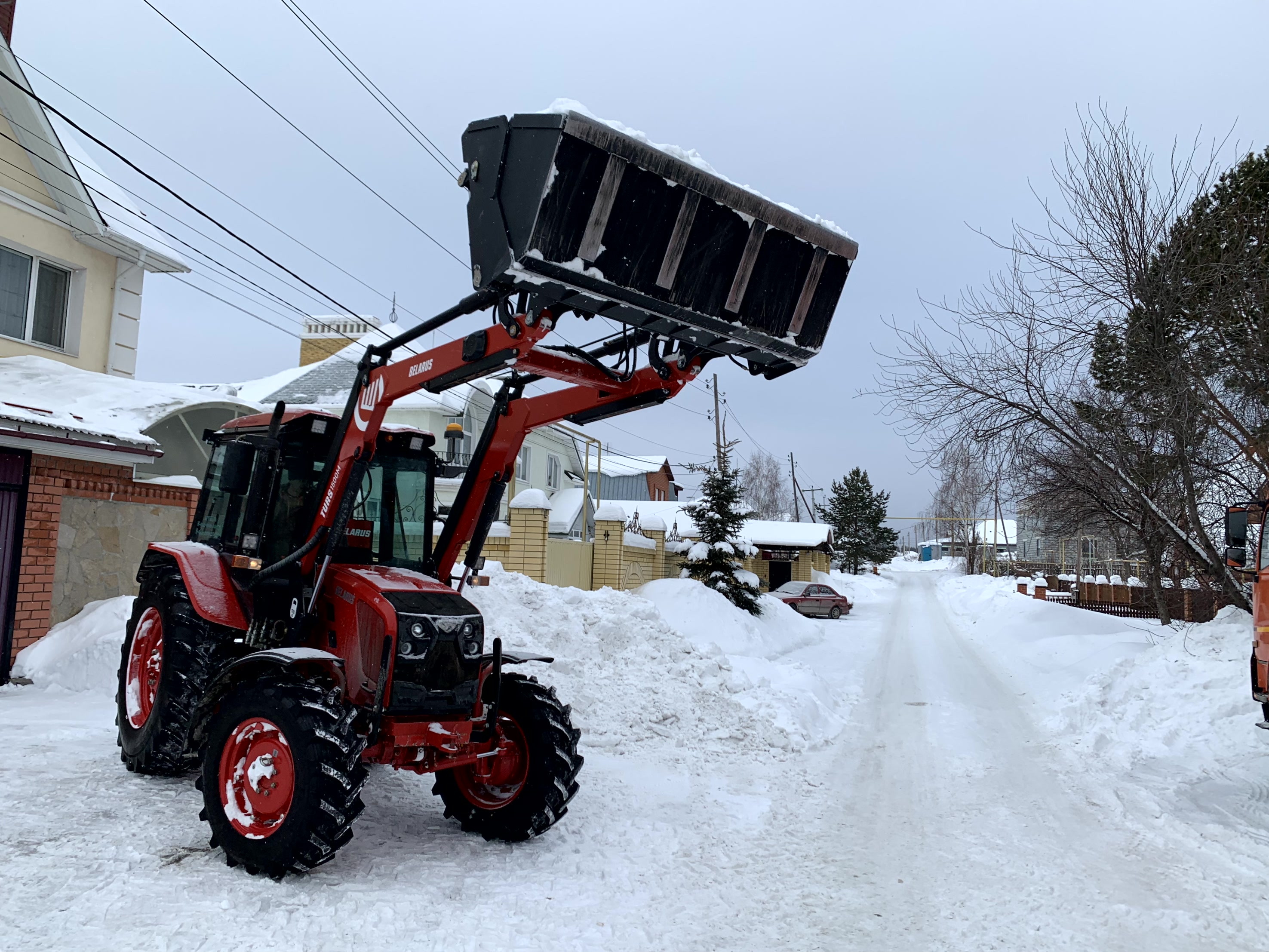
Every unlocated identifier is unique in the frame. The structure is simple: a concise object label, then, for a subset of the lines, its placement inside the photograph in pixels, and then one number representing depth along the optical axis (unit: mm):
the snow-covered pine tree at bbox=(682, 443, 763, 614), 21156
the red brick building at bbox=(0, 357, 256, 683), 8898
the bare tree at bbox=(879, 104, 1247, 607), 10172
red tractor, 4301
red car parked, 30031
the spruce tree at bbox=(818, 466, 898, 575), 67062
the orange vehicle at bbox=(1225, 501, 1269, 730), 7141
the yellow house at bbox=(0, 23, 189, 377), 11578
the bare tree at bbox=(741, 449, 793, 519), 84062
